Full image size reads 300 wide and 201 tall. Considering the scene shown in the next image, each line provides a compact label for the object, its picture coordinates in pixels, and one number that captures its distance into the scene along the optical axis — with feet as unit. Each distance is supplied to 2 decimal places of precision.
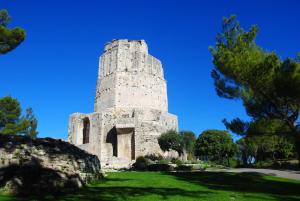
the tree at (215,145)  124.67
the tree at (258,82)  34.99
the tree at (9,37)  35.13
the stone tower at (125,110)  90.33
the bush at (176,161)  75.16
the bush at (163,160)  76.86
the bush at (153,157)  83.65
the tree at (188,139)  89.35
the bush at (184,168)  60.75
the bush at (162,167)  58.75
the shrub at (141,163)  66.00
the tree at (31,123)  89.94
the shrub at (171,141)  88.29
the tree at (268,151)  103.14
